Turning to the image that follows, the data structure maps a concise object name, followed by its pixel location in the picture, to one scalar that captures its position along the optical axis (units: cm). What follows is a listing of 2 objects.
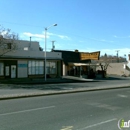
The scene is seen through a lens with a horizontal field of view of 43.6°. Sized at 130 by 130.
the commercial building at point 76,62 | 3532
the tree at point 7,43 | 2389
